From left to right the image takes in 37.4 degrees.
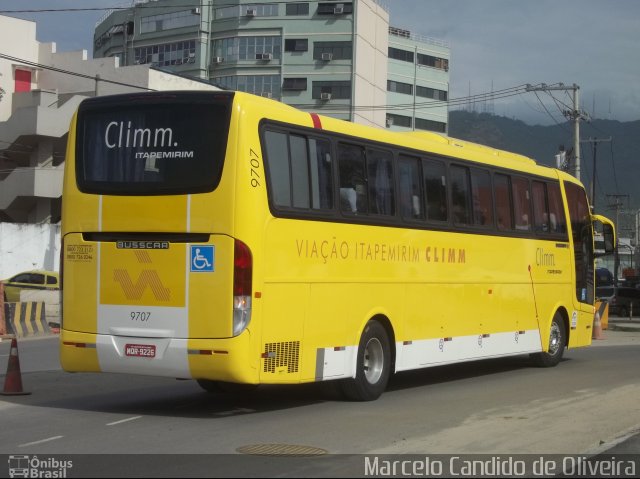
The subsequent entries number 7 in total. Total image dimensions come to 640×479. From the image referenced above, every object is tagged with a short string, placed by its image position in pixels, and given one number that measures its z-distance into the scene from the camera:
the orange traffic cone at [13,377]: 12.91
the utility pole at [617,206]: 89.31
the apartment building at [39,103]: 47.78
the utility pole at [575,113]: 45.07
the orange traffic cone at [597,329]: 28.05
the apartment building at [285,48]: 84.25
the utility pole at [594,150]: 64.45
